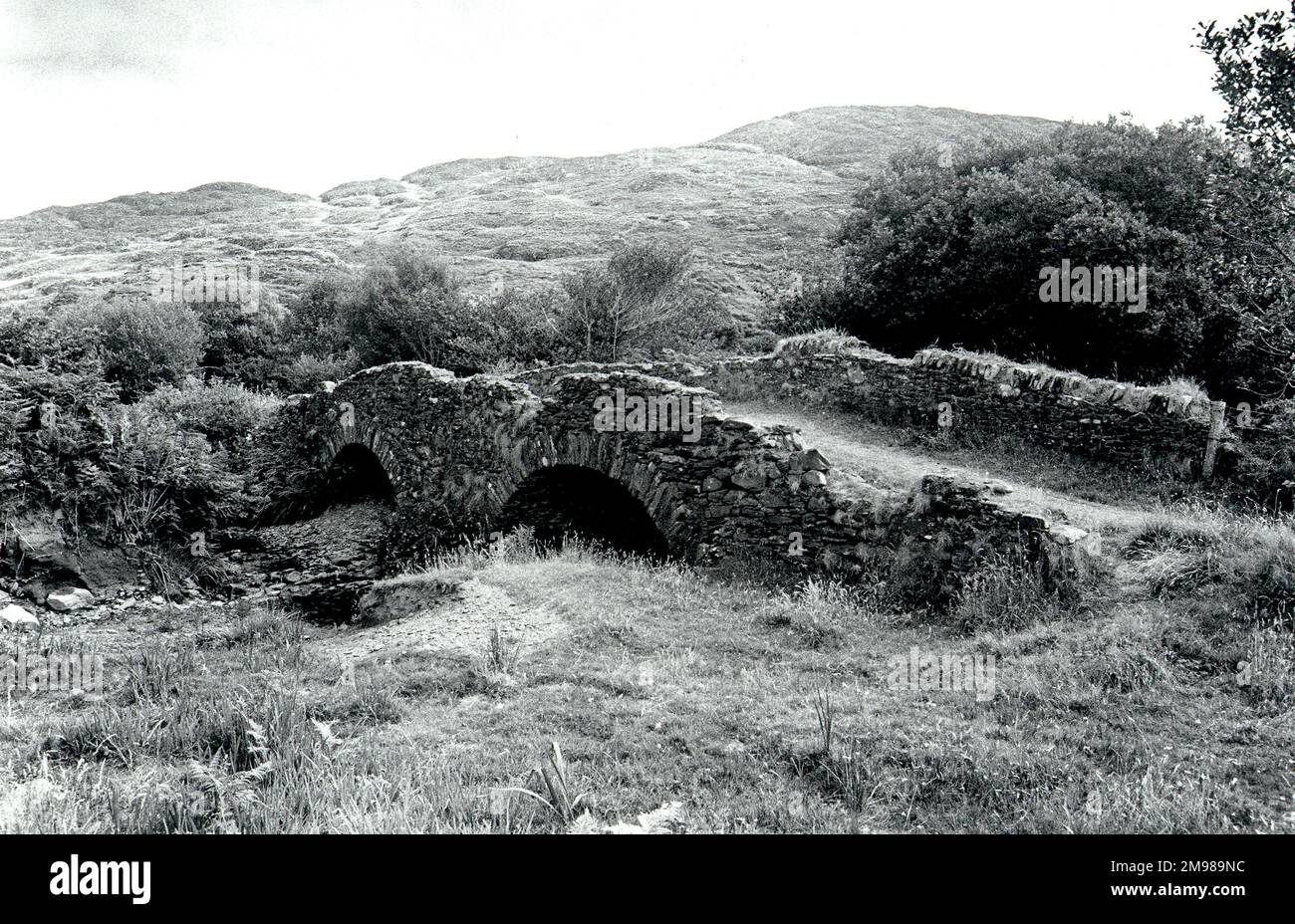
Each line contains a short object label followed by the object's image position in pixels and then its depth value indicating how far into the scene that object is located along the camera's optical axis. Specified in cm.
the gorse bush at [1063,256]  1697
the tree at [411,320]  2583
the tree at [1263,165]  929
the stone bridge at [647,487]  878
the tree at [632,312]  2539
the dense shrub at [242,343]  2633
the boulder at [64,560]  1334
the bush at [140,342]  2138
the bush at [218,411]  1848
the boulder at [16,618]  1160
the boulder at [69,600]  1278
